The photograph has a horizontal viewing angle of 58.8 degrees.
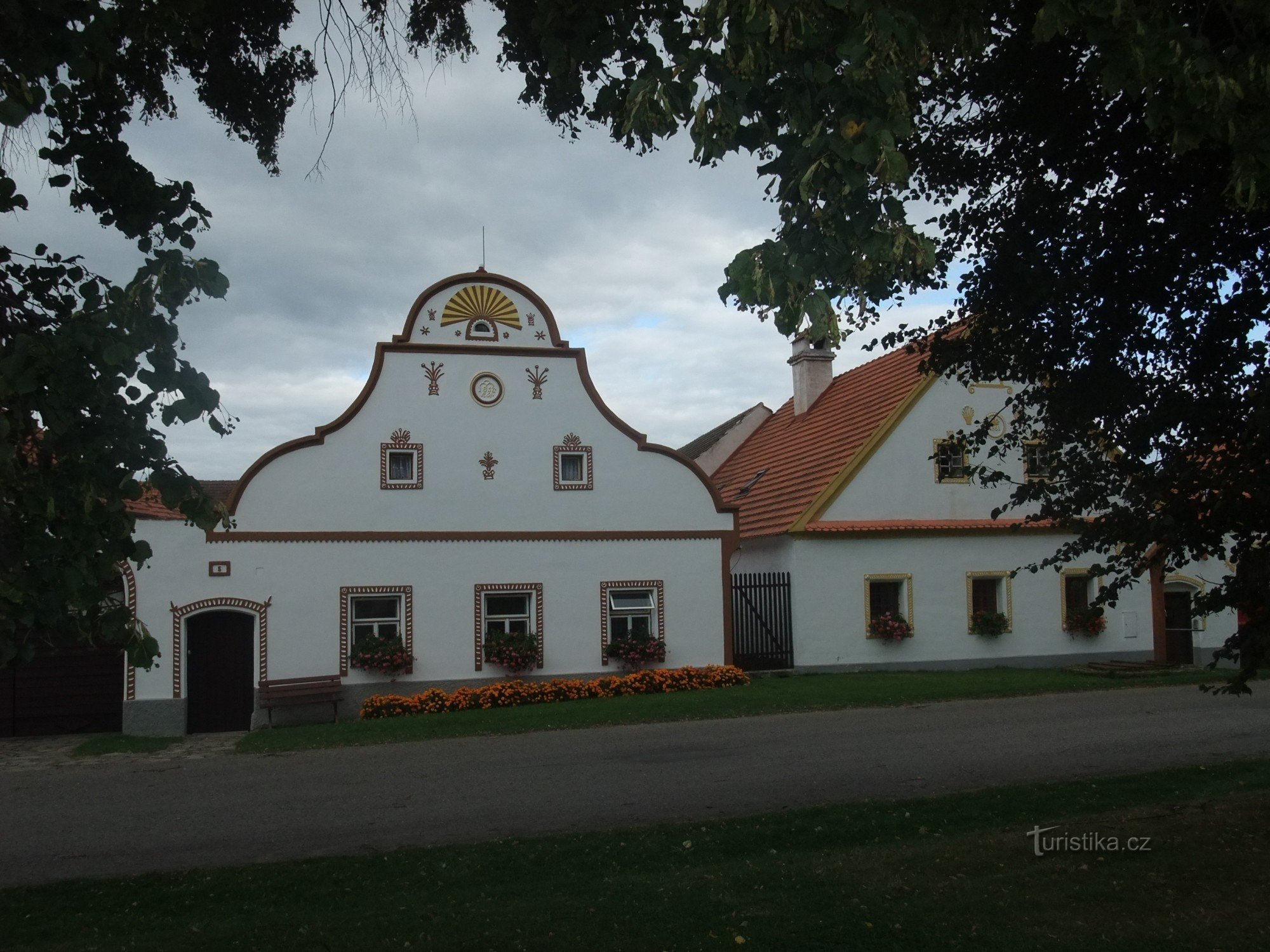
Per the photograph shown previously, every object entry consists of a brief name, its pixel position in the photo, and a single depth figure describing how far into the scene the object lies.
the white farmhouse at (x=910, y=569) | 23.33
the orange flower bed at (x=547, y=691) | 19.45
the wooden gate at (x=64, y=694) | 19.03
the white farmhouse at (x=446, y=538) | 19.23
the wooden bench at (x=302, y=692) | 18.86
